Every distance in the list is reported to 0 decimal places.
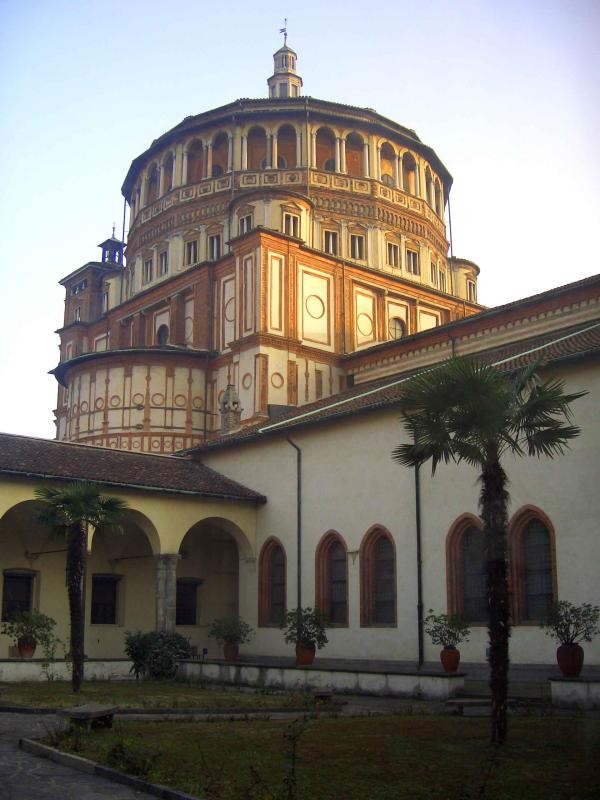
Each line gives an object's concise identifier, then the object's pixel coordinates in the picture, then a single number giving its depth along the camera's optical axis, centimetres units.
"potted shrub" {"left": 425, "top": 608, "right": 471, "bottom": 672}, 2342
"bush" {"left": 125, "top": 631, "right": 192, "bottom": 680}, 2700
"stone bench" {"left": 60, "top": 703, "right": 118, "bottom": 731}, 1380
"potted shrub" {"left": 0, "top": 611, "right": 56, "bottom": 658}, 2772
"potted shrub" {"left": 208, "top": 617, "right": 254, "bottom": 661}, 3095
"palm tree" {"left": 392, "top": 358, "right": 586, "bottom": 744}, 1420
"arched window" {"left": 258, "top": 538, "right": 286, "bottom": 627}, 3180
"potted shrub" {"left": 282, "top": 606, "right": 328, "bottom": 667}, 2688
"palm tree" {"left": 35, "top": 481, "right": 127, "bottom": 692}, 2183
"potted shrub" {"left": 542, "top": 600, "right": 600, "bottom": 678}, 2027
